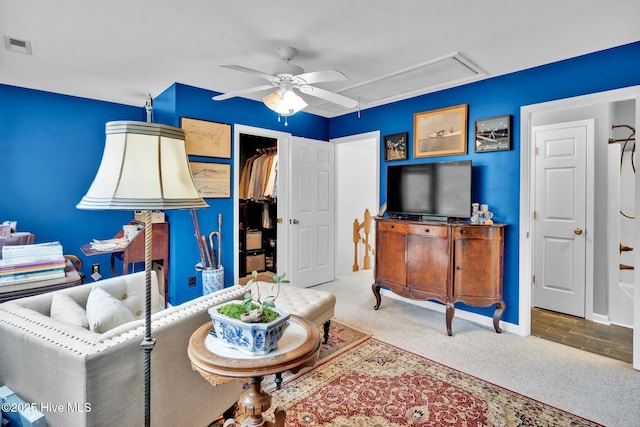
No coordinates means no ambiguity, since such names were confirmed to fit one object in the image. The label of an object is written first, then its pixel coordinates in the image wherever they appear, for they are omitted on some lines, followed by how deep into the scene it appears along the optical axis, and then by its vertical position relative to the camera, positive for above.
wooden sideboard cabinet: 2.99 -0.54
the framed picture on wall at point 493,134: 3.13 +0.75
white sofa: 1.06 -0.58
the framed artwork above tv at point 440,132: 3.46 +0.87
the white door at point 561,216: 3.46 -0.09
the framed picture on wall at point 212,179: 3.55 +0.35
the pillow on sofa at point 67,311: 1.41 -0.47
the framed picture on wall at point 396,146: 3.97 +0.80
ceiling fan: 2.45 +0.99
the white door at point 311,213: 4.34 -0.06
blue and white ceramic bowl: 1.19 -0.48
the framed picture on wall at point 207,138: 3.46 +0.80
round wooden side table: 1.14 -0.56
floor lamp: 1.03 +0.11
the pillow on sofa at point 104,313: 1.37 -0.47
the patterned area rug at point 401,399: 1.85 -1.22
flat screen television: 3.25 +0.20
